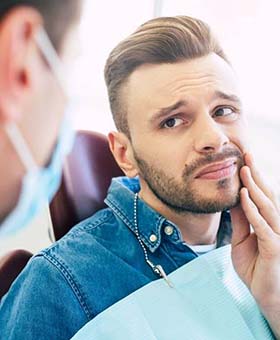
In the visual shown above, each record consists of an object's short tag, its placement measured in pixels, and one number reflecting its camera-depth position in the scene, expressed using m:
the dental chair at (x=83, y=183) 1.04
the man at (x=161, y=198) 0.80
